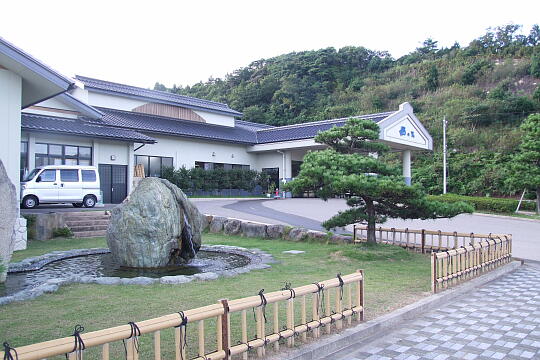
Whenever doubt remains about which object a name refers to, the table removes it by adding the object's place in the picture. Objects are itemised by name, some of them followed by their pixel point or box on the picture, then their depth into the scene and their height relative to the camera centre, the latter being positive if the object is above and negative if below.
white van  15.41 -0.27
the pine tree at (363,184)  8.36 -0.07
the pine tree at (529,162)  20.45 +0.97
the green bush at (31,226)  12.15 -1.37
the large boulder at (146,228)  8.06 -0.93
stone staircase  13.19 -1.42
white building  18.59 +2.49
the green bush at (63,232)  12.57 -1.59
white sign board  24.98 +2.93
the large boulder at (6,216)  6.80 -0.62
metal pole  26.77 +0.62
